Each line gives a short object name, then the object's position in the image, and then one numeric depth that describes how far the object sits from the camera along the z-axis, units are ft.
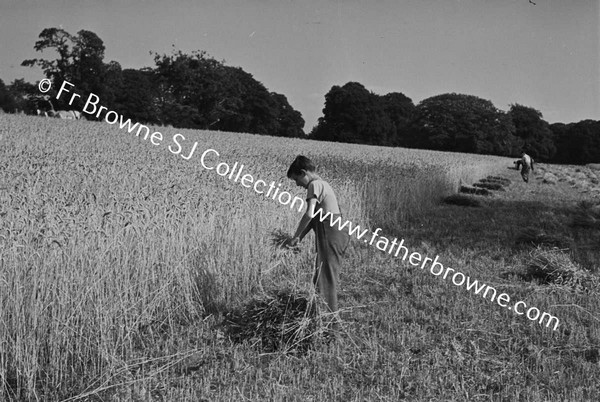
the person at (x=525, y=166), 86.31
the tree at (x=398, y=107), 350.60
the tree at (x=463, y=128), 276.21
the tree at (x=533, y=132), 304.50
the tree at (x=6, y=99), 218.18
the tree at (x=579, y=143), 290.97
